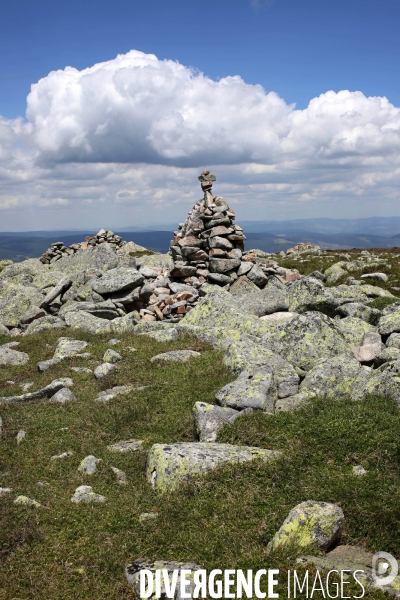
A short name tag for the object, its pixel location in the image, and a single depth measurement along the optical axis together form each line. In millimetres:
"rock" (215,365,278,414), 13508
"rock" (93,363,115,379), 17438
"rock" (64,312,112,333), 24531
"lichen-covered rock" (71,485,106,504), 10078
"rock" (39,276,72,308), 31406
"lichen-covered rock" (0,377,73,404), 15875
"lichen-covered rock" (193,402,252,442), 12453
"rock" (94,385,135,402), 15359
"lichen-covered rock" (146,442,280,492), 10391
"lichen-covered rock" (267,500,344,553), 8227
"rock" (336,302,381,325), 22797
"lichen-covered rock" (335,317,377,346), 19797
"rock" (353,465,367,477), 10030
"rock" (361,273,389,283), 36469
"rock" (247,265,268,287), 31328
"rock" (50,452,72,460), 11938
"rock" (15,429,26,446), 12874
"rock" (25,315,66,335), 25703
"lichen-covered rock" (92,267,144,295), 30344
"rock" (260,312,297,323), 23588
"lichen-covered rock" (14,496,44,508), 9789
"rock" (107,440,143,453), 12250
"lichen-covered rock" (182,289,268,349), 20672
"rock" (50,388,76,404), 15574
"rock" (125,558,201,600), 7461
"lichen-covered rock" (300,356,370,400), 14352
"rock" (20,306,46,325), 29453
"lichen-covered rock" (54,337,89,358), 20578
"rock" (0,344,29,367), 20672
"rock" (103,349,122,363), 18984
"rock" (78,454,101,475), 11265
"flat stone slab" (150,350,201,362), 18578
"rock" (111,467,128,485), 10875
